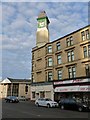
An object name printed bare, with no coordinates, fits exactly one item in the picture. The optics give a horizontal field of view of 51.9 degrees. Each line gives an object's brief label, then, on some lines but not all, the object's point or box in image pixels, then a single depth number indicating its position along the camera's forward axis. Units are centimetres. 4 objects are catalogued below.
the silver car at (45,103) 1391
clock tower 2378
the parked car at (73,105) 1138
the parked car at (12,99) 1995
